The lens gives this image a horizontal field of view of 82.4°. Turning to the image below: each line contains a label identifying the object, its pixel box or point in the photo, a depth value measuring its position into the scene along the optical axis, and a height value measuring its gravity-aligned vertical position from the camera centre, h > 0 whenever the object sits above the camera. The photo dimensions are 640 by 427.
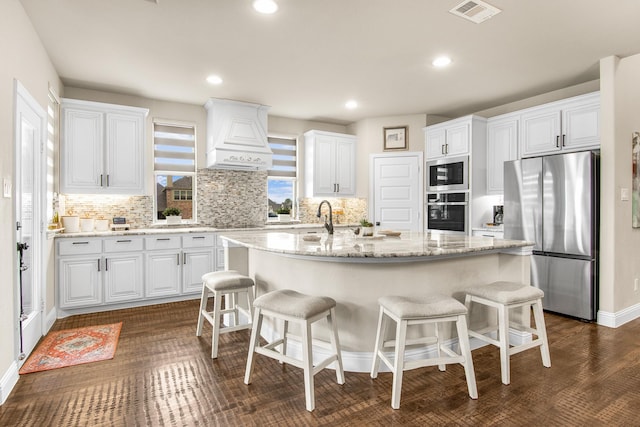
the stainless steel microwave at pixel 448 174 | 5.23 +0.59
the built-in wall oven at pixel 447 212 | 5.26 +0.02
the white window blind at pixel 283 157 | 6.16 +0.96
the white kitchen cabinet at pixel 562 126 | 3.99 +1.02
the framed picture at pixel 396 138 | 6.07 +1.26
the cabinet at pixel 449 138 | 5.16 +1.13
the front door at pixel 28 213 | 2.71 +0.01
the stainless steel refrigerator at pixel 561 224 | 3.74 -0.12
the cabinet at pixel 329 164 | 6.08 +0.84
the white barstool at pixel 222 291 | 2.93 -0.65
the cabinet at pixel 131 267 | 4.05 -0.64
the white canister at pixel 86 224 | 4.44 -0.12
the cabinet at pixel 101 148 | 4.27 +0.80
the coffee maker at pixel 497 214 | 5.21 -0.01
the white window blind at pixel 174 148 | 5.21 +0.97
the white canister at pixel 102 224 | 4.55 -0.12
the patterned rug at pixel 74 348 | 2.83 -1.15
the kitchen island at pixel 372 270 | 2.52 -0.44
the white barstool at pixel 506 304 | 2.46 -0.63
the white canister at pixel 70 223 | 4.25 -0.10
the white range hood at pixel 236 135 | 5.10 +1.13
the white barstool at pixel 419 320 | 2.16 -0.64
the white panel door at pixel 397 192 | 5.98 +0.36
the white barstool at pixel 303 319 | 2.19 -0.67
